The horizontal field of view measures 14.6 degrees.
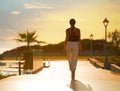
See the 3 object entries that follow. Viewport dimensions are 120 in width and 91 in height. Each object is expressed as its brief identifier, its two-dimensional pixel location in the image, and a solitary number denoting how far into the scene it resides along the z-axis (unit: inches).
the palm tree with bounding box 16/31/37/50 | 1652.3
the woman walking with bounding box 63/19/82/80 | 589.3
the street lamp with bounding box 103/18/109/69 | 1193.1
